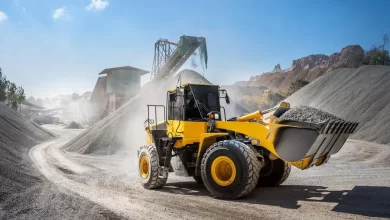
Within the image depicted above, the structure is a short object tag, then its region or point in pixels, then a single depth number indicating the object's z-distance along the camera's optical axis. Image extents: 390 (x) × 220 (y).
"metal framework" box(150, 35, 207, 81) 27.52
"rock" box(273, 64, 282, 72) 136.05
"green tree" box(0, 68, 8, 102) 74.69
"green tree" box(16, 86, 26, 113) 77.94
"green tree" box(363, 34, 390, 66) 61.94
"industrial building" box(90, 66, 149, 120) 51.13
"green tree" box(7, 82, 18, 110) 75.69
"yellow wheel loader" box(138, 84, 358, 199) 7.98
